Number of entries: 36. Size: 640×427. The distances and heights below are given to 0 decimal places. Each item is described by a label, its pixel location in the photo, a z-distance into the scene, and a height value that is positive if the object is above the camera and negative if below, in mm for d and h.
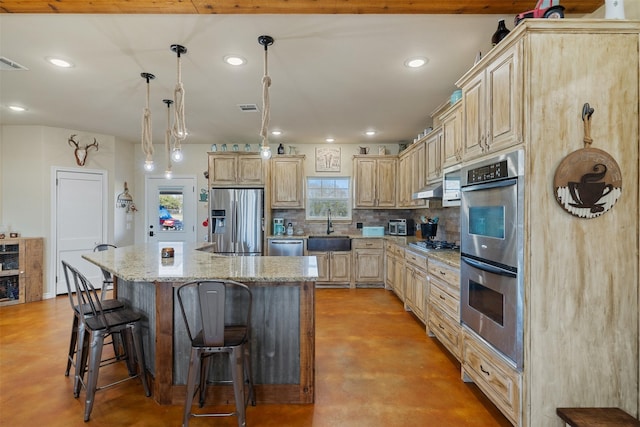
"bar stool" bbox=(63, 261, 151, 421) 2104 -877
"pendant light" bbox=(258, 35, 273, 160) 2457 +951
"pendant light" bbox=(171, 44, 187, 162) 2592 +949
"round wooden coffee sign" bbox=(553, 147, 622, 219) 1709 +195
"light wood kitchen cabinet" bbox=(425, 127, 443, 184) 3801 +778
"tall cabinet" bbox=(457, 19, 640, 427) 1729 -95
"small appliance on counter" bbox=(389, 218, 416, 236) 5684 -161
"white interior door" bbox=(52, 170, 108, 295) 5074 -22
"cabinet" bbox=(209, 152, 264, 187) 5535 +818
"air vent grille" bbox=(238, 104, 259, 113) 3992 +1400
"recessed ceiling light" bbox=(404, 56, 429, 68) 2787 +1384
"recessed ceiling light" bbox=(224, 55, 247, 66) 2746 +1374
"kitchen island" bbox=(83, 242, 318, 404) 2213 -835
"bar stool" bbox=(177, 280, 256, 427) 1803 -760
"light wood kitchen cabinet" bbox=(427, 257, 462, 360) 2701 -808
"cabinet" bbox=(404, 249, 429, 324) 3549 -779
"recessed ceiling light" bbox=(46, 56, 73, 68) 2791 +1371
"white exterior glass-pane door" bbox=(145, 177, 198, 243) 6195 +156
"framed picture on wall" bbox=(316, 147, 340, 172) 6168 +1111
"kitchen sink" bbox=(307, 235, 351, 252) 5488 -433
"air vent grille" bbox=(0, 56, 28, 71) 2804 +1367
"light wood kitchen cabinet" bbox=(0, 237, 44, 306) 4641 -783
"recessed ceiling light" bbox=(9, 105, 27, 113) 4035 +1390
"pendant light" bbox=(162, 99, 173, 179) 3765 +834
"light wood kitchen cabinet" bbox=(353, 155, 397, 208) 5785 +685
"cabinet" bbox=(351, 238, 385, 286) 5504 -706
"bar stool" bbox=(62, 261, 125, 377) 2389 -800
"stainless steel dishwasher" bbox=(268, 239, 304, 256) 5422 -499
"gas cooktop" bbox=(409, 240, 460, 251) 3676 -325
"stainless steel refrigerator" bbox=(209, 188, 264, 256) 5434 -63
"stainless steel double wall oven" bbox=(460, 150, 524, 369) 1798 -207
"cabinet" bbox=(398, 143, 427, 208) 4444 +697
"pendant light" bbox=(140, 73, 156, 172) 3107 +837
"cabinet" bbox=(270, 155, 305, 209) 5746 +657
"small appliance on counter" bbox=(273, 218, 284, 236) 5816 -173
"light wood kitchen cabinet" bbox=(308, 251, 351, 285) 5500 -828
